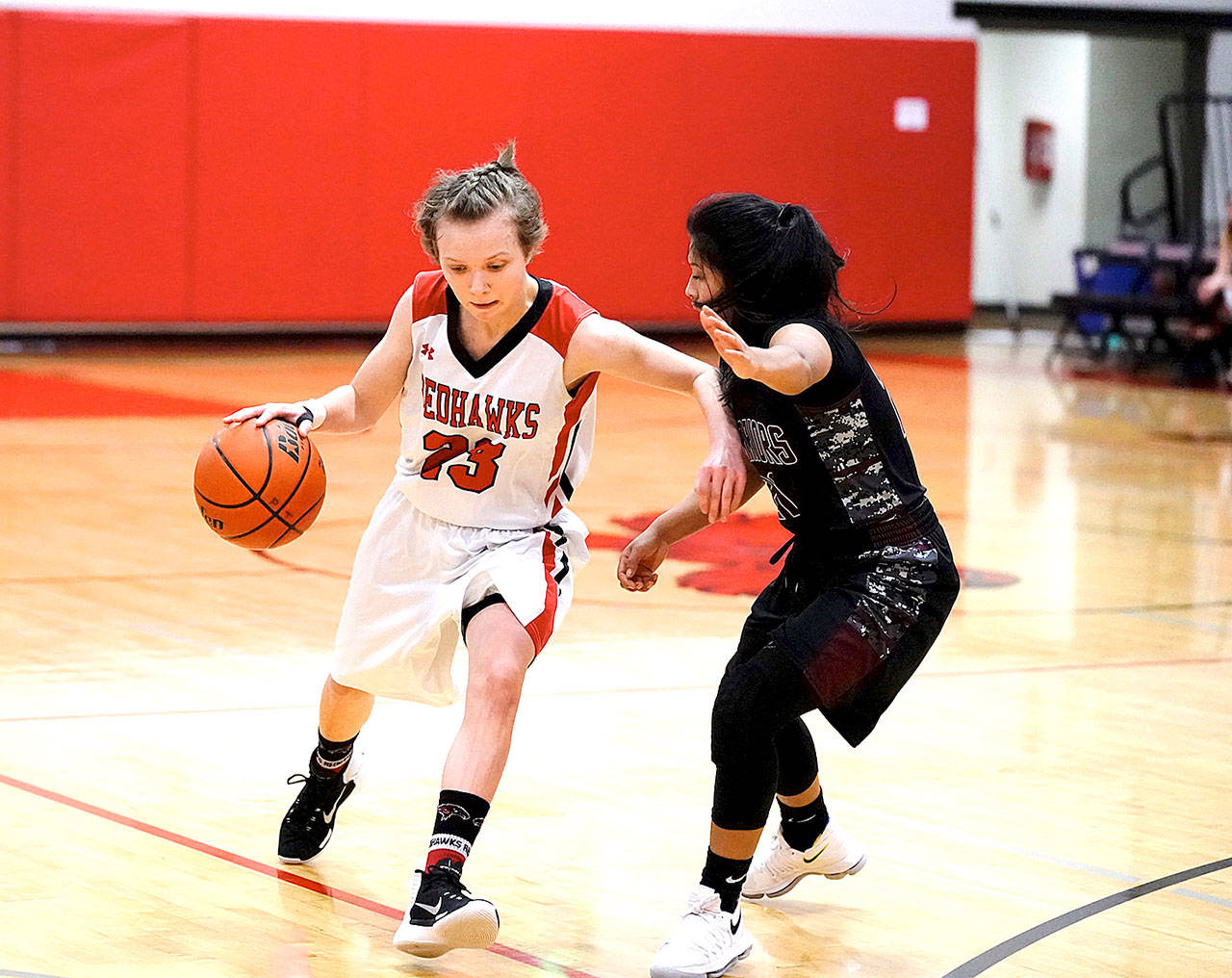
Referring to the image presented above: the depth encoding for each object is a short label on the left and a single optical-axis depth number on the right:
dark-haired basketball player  6.14
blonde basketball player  6.60
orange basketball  6.91
